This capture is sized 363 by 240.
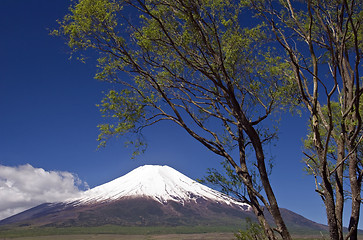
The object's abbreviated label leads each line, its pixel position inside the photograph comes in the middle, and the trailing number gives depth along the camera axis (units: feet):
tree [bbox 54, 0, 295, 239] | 32.91
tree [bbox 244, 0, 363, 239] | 27.35
